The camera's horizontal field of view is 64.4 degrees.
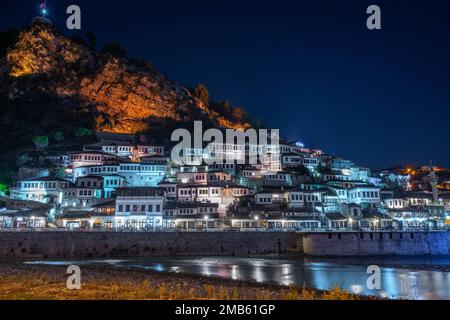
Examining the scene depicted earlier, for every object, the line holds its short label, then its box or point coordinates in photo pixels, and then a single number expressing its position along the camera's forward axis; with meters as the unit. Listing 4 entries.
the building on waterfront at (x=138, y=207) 59.69
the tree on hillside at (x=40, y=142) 90.88
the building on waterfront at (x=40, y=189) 69.69
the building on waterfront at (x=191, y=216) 60.41
